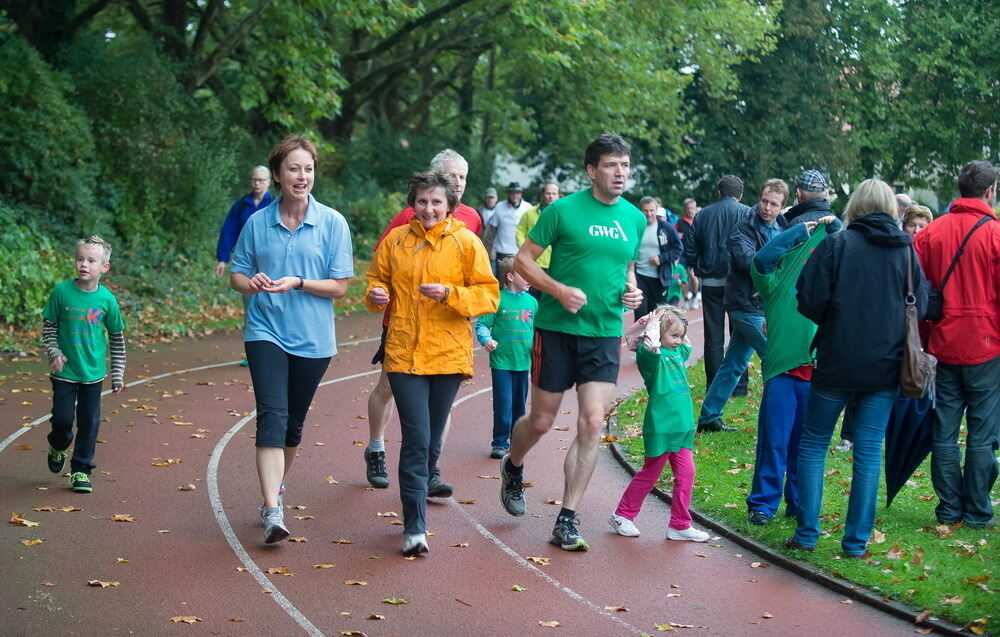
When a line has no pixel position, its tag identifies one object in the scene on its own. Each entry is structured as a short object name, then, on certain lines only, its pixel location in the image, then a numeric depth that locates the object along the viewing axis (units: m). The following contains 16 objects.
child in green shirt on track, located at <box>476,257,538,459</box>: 9.76
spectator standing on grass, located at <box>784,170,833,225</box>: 8.23
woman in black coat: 6.97
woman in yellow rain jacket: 7.12
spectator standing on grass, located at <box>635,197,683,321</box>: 15.28
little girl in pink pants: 7.73
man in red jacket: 7.71
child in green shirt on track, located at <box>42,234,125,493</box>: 8.41
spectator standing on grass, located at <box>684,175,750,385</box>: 11.76
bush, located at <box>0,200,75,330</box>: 17.03
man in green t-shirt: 7.25
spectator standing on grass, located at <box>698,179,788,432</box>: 10.32
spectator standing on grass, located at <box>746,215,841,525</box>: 7.81
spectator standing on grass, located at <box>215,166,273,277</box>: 13.38
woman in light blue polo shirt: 7.09
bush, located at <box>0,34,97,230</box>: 20.94
